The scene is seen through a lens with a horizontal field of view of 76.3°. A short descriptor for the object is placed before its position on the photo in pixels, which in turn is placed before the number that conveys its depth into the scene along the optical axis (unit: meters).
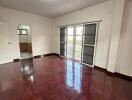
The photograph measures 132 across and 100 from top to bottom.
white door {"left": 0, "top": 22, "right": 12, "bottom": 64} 3.88
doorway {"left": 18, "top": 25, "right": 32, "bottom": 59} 5.98
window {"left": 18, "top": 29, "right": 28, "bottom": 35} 6.08
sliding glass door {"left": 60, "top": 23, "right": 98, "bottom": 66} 3.74
